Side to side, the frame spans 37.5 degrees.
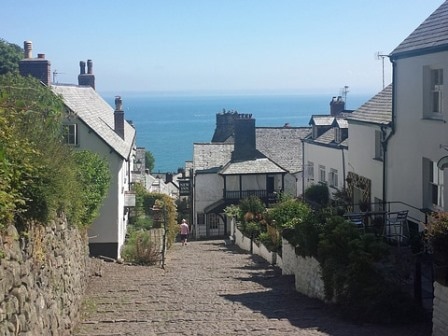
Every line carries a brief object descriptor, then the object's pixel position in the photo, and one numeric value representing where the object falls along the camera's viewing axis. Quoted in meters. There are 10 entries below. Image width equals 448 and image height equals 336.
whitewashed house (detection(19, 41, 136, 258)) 27.44
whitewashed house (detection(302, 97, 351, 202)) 30.64
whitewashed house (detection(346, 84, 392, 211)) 22.77
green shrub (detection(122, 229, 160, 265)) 26.27
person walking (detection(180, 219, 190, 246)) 37.81
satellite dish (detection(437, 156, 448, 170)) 16.46
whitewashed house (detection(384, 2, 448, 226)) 17.75
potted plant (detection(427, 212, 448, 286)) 10.55
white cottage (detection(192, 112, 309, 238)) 46.19
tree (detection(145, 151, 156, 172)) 89.97
